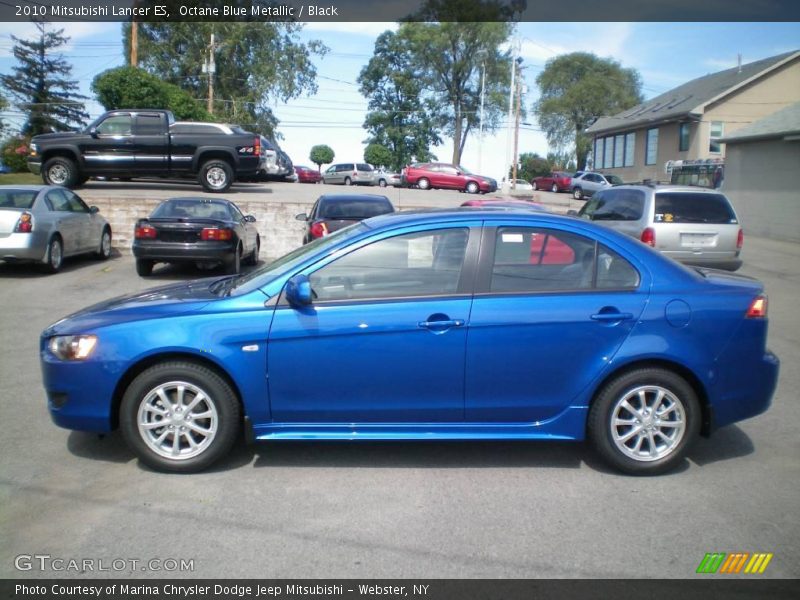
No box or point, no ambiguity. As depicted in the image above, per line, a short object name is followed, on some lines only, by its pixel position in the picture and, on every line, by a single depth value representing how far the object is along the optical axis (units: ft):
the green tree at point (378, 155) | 209.26
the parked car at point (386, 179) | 146.00
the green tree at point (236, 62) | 149.18
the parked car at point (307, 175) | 162.20
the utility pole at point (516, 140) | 156.35
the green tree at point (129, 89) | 94.43
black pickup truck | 63.41
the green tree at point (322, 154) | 204.44
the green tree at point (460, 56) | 211.00
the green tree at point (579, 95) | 230.68
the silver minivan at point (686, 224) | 37.86
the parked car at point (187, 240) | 40.70
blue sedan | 15.19
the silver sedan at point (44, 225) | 39.32
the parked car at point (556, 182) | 149.59
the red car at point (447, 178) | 122.62
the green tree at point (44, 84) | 208.23
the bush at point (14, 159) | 104.58
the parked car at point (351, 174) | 143.54
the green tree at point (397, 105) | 227.81
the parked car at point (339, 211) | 40.47
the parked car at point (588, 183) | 130.22
